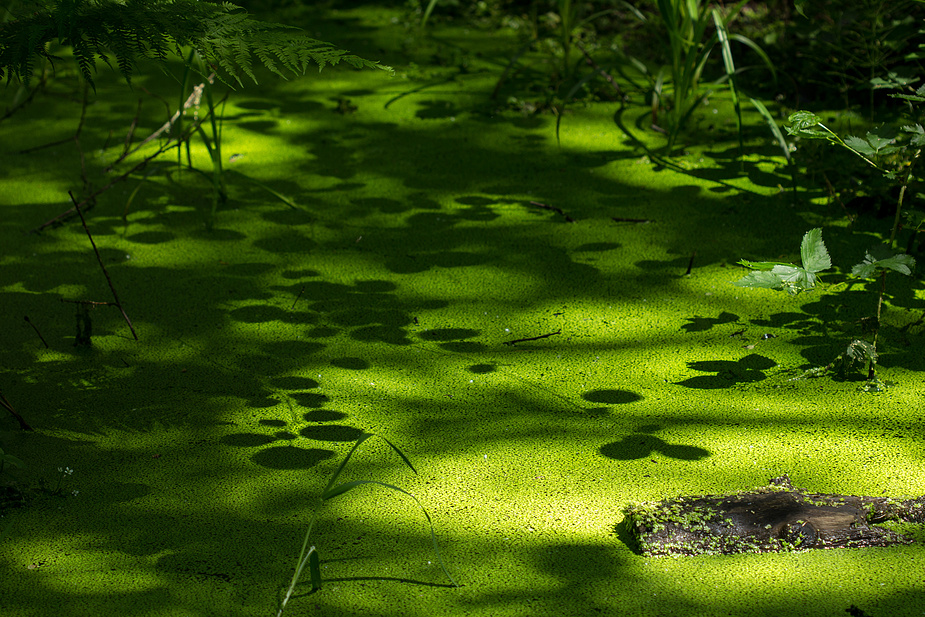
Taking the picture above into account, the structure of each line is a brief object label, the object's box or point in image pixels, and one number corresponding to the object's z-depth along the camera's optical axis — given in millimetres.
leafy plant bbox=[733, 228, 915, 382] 5439
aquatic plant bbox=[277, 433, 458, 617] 5157
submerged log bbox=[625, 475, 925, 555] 5251
